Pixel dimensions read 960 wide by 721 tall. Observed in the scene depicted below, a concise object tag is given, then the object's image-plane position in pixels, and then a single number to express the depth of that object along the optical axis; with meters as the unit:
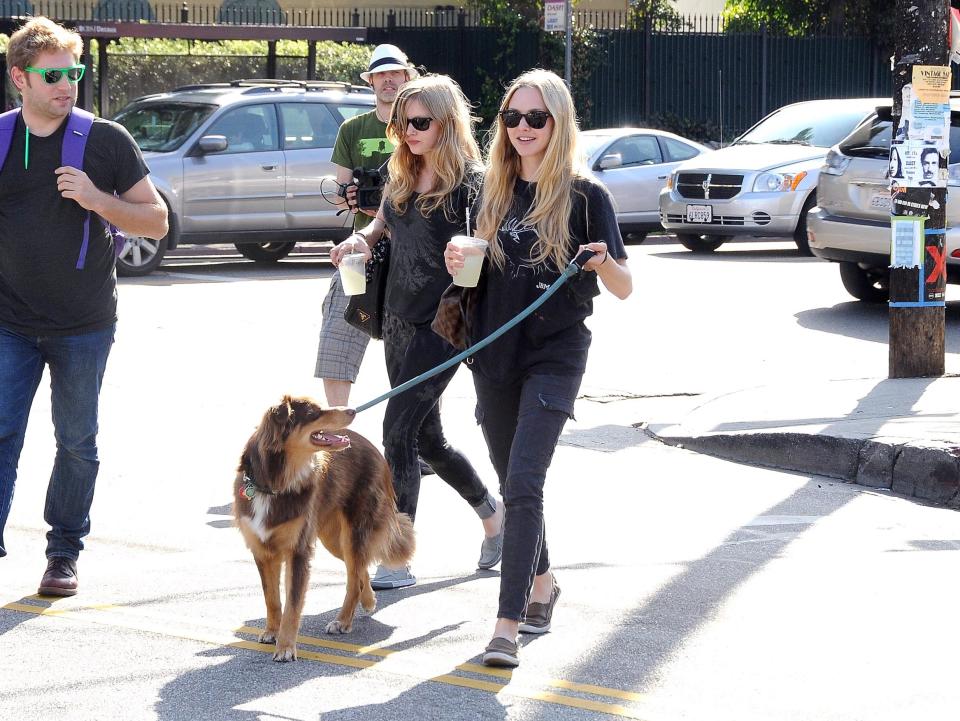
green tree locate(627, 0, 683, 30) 27.59
